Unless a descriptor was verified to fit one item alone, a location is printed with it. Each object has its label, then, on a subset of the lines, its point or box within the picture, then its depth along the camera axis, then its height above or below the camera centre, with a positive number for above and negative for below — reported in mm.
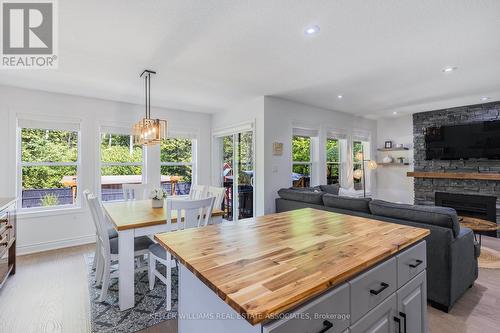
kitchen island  831 -403
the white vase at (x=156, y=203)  3129 -418
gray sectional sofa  2230 -739
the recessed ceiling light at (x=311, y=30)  2207 +1228
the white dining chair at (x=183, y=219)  2258 -479
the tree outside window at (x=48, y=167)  4004 +54
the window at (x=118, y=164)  4617 +107
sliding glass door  4962 -114
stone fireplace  4871 +14
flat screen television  4789 +516
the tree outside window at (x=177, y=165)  5355 +92
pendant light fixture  3033 +475
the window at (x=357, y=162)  6254 +141
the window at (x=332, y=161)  5781 +159
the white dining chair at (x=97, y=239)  2772 -728
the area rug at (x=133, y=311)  2104 -1283
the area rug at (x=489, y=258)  3297 -1283
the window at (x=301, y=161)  5141 +148
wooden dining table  2303 -607
